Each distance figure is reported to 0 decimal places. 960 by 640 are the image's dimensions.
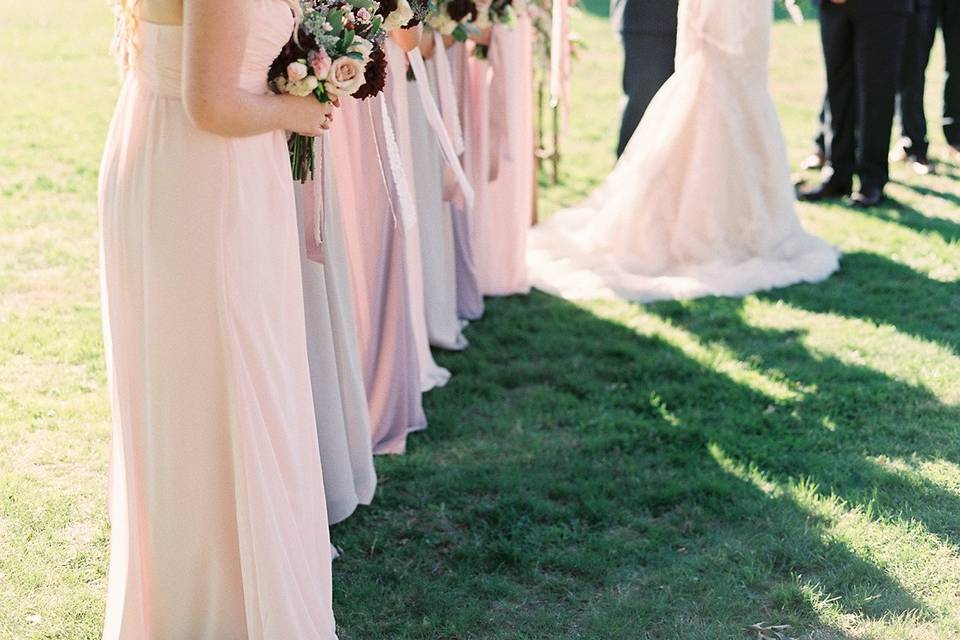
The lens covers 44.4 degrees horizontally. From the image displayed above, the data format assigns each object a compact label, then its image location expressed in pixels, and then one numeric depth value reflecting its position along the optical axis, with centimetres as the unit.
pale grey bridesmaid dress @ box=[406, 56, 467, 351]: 557
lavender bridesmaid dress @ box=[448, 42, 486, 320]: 643
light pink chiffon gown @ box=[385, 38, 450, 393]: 493
